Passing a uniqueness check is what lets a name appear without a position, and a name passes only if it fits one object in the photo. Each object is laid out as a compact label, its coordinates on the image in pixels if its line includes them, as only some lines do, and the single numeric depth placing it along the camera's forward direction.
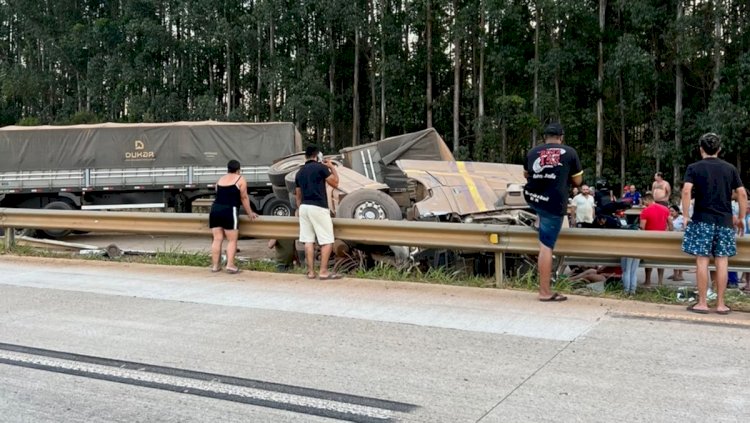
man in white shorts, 8.26
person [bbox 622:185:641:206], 19.67
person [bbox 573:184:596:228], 10.25
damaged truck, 9.30
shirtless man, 9.96
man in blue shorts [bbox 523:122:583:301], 6.64
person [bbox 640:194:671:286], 9.45
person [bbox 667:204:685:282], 9.59
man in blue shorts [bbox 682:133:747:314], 6.18
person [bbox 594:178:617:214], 11.26
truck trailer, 18.17
